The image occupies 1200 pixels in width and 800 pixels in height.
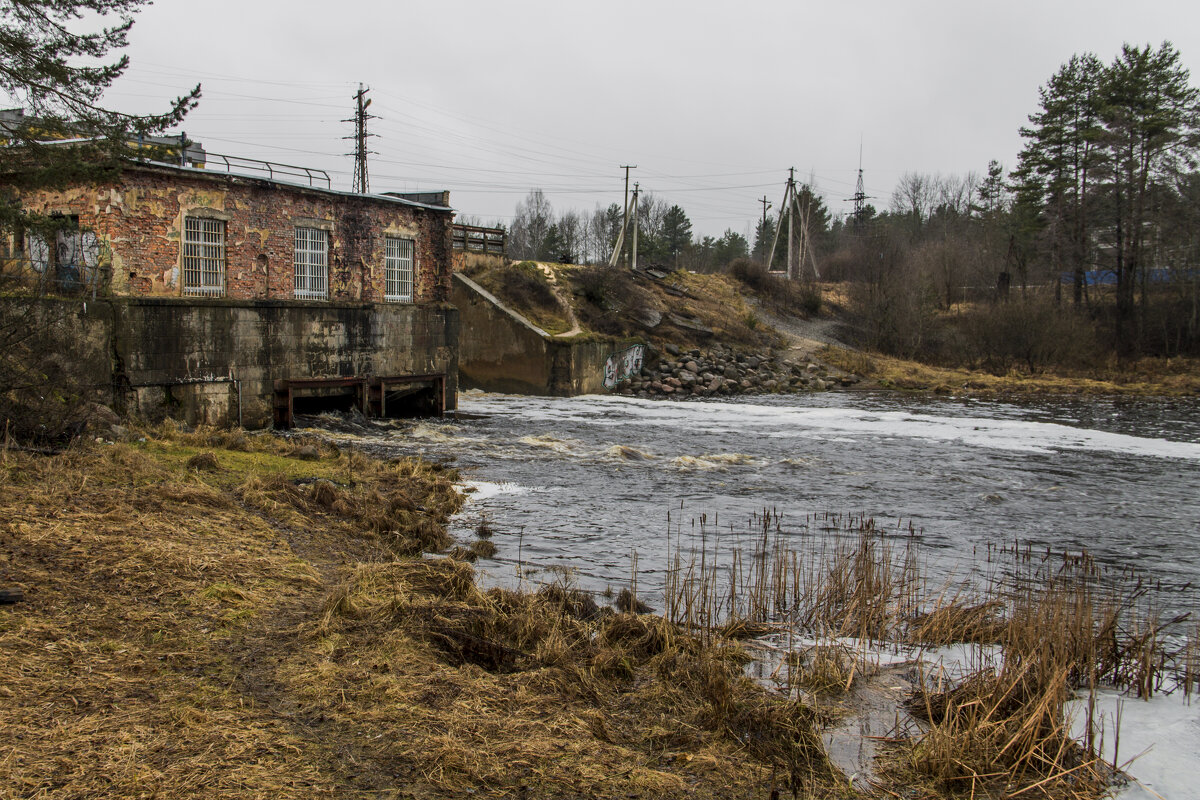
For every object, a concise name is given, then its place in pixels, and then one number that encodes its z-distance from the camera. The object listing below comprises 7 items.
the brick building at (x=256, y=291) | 20.06
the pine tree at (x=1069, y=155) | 48.78
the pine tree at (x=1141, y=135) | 44.47
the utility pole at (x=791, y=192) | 62.47
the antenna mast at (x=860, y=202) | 84.12
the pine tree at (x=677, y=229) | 86.12
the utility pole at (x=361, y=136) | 49.56
